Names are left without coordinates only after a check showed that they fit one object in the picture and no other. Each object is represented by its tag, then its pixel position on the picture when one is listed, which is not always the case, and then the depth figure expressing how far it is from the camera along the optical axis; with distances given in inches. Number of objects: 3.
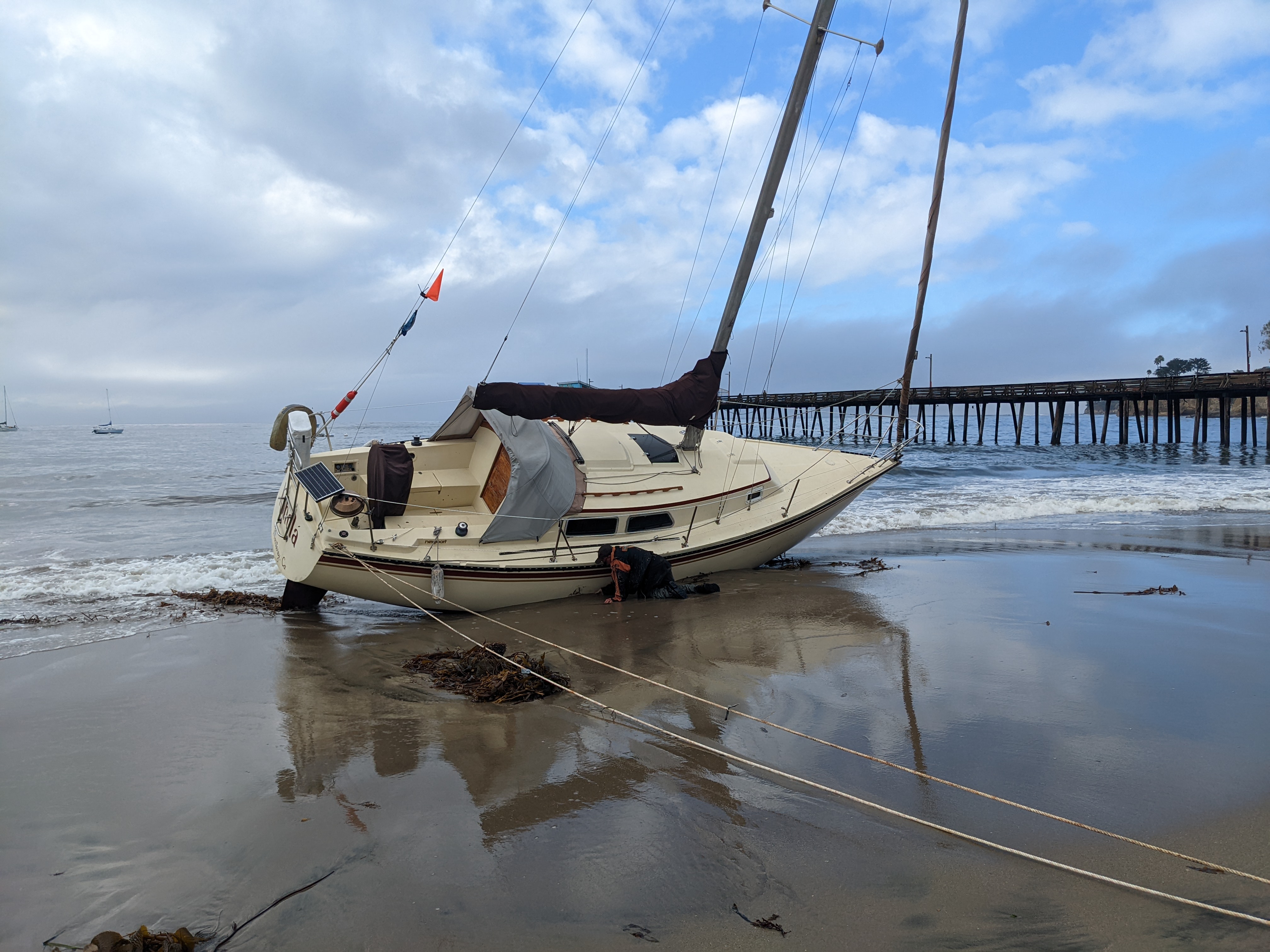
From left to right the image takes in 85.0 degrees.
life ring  347.9
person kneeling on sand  382.3
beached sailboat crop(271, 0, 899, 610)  342.0
